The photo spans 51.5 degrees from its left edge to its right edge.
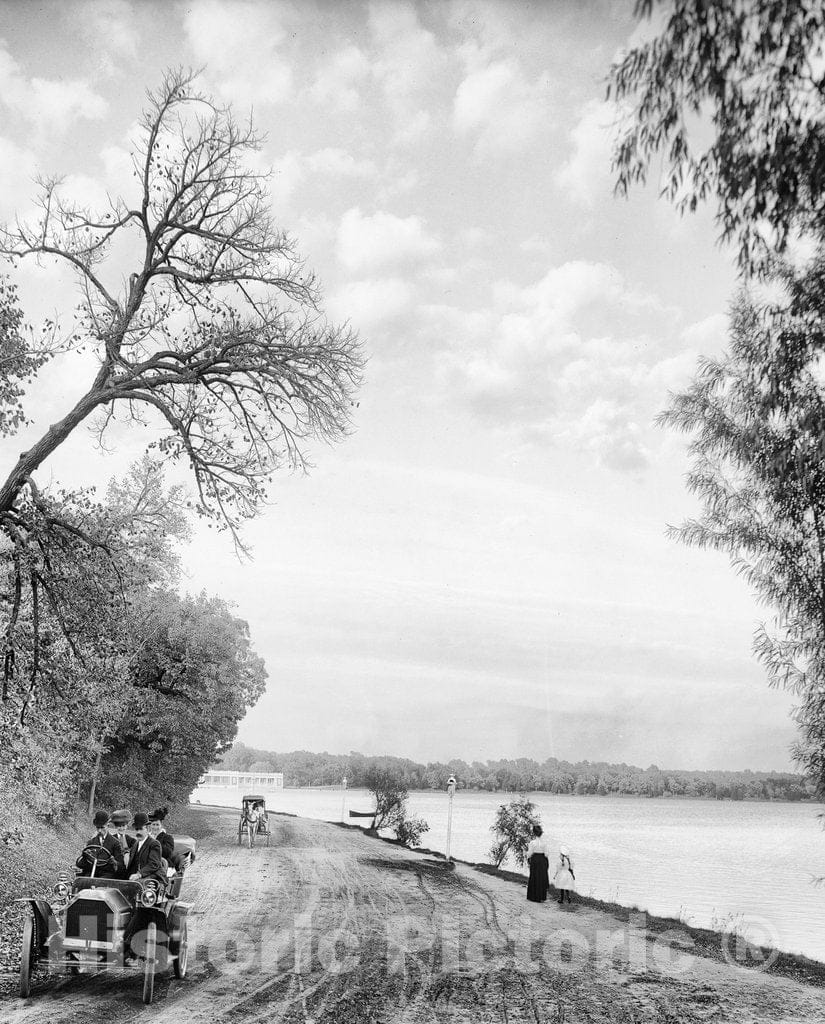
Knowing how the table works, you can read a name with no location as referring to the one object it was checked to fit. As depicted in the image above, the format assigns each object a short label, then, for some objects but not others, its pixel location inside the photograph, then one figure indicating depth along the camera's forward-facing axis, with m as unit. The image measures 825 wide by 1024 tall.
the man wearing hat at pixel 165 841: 10.29
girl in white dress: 16.47
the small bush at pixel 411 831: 32.56
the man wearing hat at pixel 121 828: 9.75
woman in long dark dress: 16.52
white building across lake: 118.44
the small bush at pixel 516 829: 25.36
